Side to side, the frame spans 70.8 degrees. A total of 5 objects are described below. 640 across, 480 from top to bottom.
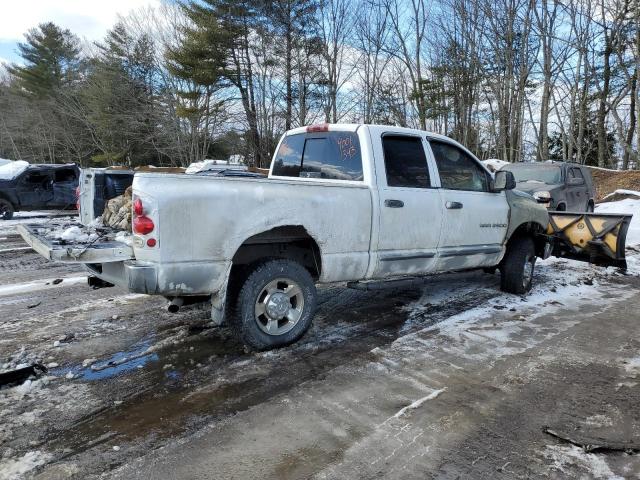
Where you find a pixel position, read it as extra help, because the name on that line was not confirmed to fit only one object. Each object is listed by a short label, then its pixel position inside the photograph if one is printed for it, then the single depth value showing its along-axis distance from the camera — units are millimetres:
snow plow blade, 7074
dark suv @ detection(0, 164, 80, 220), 14820
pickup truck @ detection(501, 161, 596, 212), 11102
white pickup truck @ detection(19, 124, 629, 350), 3436
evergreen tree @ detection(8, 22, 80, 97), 41500
